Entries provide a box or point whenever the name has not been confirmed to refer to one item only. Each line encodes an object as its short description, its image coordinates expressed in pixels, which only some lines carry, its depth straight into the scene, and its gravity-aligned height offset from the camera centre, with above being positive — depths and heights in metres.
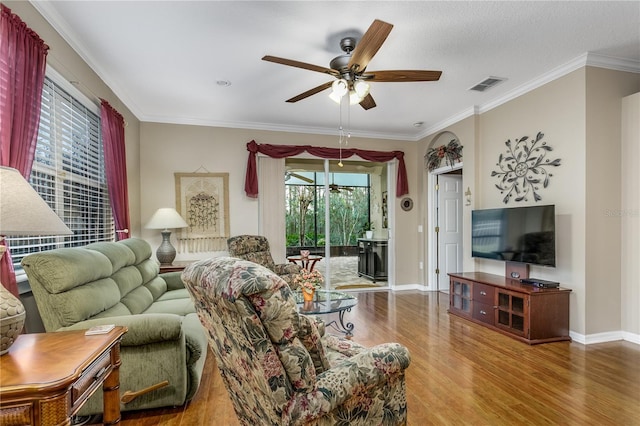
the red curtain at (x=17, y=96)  1.77 +0.68
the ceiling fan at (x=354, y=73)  2.50 +1.12
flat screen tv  3.37 -0.28
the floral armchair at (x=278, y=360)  1.11 -0.59
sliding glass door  5.81 +0.04
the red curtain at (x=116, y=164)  3.34 +0.51
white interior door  5.75 -0.27
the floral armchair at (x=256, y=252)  4.45 -0.57
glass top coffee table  2.93 -0.88
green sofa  1.86 -0.67
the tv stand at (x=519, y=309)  3.25 -1.05
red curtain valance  5.08 +0.93
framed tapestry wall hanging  4.92 +0.03
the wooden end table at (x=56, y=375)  0.98 -0.54
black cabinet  6.33 -0.93
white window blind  2.39 +0.36
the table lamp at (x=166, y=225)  4.25 -0.18
